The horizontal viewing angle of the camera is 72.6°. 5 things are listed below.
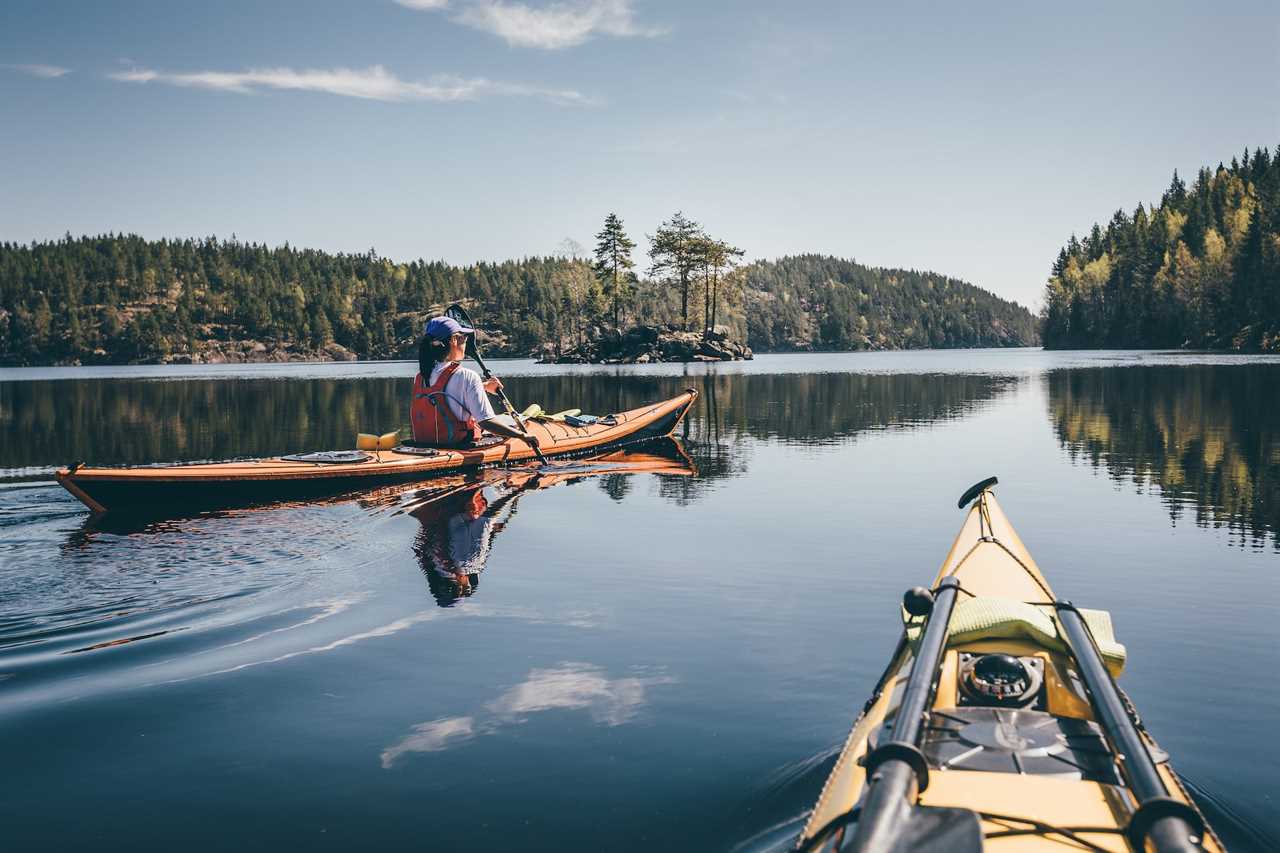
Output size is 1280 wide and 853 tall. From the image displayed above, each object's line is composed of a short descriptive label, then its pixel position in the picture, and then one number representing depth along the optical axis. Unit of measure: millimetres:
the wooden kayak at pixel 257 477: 11648
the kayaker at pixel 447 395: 15195
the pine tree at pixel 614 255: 100812
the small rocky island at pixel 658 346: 95062
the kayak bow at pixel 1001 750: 2807
